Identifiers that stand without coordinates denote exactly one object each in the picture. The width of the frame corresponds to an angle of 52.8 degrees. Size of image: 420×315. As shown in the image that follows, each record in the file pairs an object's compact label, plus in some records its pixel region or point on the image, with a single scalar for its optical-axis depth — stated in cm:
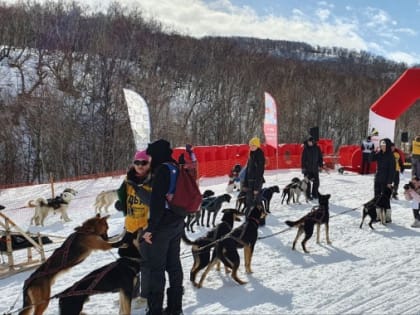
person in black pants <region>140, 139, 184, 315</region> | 344
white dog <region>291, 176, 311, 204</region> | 1005
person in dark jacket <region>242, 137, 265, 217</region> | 722
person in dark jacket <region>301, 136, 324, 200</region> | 982
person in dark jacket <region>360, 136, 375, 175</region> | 1480
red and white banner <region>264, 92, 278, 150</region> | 1299
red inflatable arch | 1441
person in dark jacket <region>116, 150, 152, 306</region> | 380
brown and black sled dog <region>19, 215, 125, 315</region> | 360
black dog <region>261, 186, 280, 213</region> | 893
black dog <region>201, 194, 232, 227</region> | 785
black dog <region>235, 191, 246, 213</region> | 826
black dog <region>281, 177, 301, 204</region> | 1002
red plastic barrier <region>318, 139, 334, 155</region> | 1960
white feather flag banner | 1221
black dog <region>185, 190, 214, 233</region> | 757
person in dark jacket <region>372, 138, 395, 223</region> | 785
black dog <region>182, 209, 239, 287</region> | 477
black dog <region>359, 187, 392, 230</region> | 757
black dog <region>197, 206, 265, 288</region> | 481
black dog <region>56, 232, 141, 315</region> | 326
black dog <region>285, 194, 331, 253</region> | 626
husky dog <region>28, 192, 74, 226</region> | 855
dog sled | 523
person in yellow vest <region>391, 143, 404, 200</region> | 991
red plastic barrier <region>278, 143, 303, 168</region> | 1795
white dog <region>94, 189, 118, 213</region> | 957
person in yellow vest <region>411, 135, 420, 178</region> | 1061
